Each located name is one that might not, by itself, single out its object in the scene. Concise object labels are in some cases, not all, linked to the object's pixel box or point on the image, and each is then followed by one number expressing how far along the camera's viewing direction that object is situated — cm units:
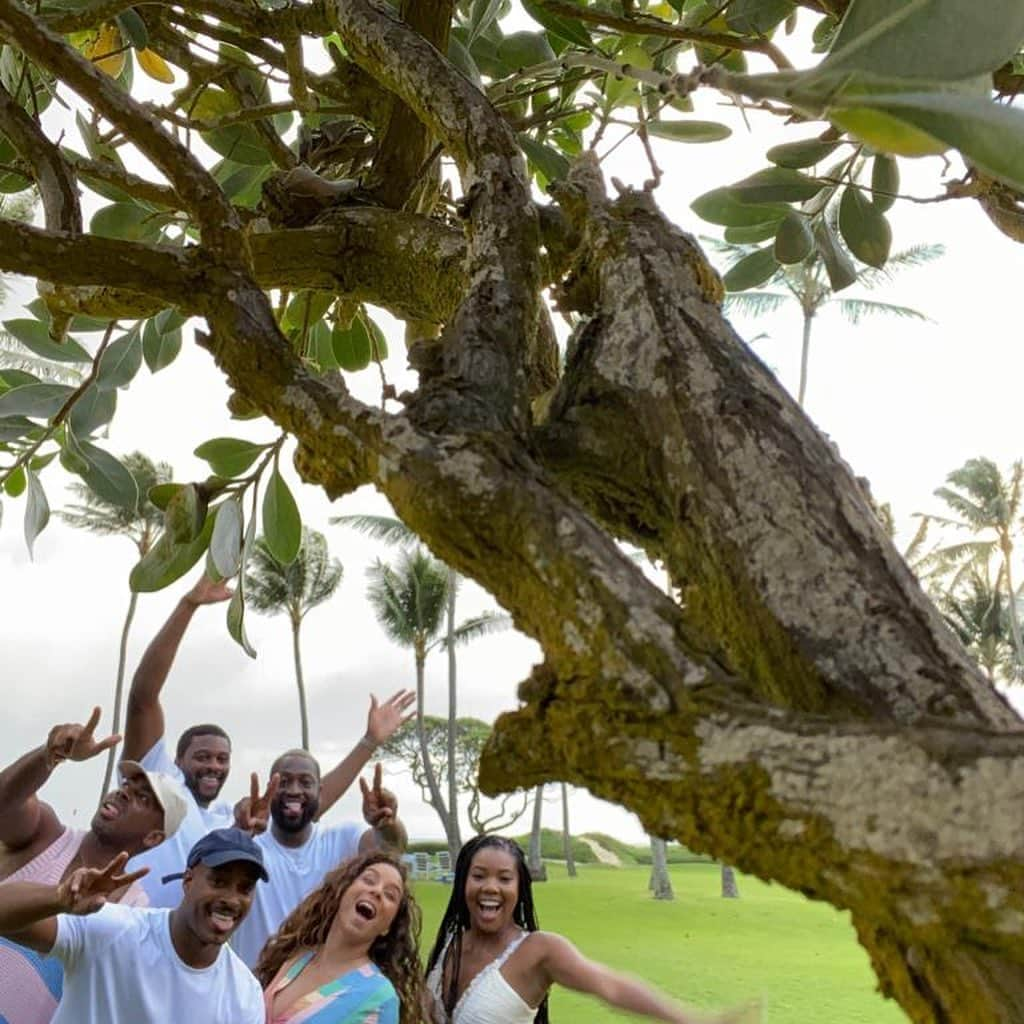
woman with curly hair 181
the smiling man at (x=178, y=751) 211
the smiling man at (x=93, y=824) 197
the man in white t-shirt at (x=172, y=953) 160
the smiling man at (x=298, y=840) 230
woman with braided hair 191
